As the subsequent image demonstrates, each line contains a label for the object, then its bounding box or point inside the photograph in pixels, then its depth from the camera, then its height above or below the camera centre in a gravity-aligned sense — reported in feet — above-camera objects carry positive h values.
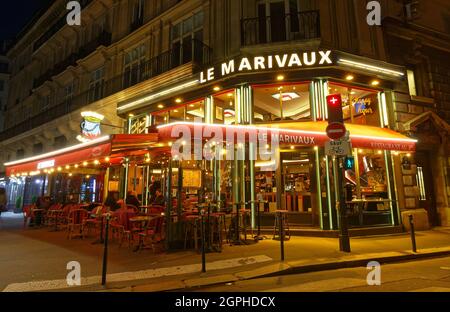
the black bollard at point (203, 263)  18.53 -3.57
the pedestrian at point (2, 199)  53.88 +1.71
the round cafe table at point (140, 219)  24.23 -1.05
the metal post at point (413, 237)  23.78 -2.68
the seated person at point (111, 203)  33.42 +0.48
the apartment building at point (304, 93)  34.14 +14.93
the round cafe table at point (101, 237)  29.37 -2.99
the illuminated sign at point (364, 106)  38.85 +12.89
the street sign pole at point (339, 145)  24.03 +4.92
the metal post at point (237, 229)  28.04 -2.19
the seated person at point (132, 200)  33.50 +0.79
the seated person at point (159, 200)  32.84 +0.75
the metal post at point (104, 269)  16.28 -3.40
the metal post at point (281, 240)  21.26 -2.53
